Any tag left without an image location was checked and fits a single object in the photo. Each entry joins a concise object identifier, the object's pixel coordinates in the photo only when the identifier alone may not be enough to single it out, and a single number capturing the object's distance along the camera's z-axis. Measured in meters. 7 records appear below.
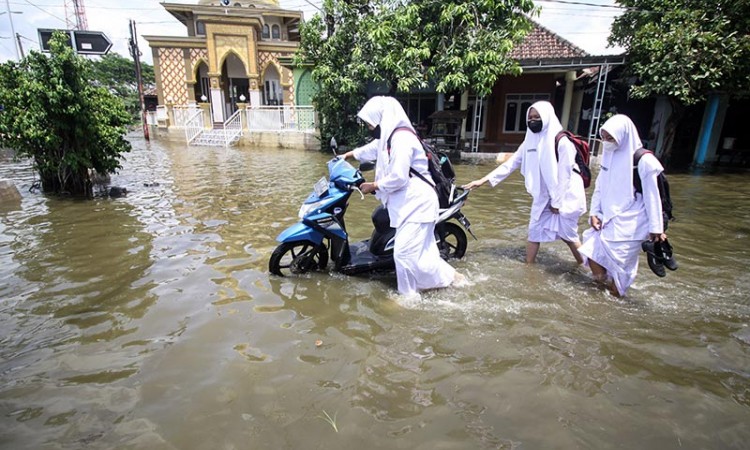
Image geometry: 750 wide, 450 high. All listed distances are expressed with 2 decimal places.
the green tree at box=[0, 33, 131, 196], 6.79
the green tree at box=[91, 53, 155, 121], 38.91
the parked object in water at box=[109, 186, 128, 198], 7.84
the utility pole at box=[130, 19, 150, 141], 21.83
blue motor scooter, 3.85
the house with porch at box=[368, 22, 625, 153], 15.30
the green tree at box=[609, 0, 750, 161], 10.37
